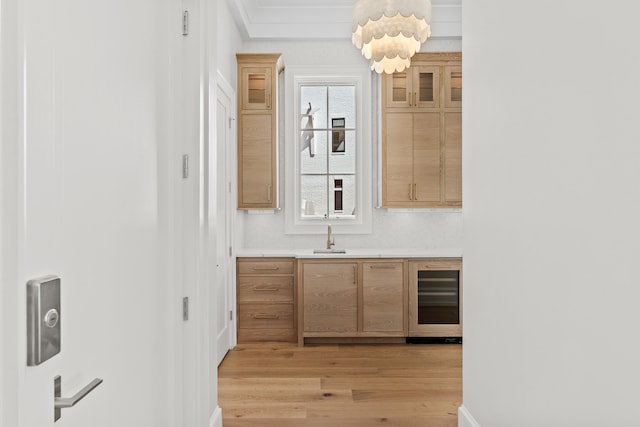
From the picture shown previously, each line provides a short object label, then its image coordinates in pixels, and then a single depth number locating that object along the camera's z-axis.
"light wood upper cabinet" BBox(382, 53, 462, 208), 4.65
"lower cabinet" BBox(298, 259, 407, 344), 4.32
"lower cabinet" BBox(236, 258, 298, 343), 4.35
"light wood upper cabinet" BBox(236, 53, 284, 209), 4.48
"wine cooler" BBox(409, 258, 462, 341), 4.34
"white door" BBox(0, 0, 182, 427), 0.72
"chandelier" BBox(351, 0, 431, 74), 3.13
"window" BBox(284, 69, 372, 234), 4.89
